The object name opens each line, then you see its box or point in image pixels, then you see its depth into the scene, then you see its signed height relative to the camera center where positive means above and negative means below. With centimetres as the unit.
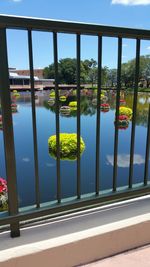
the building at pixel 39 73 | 4259 +546
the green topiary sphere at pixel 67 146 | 596 -145
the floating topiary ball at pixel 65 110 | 1486 -92
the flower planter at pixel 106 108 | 1431 -72
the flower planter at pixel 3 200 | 314 -164
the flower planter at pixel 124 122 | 948 -119
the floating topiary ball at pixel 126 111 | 1072 -74
